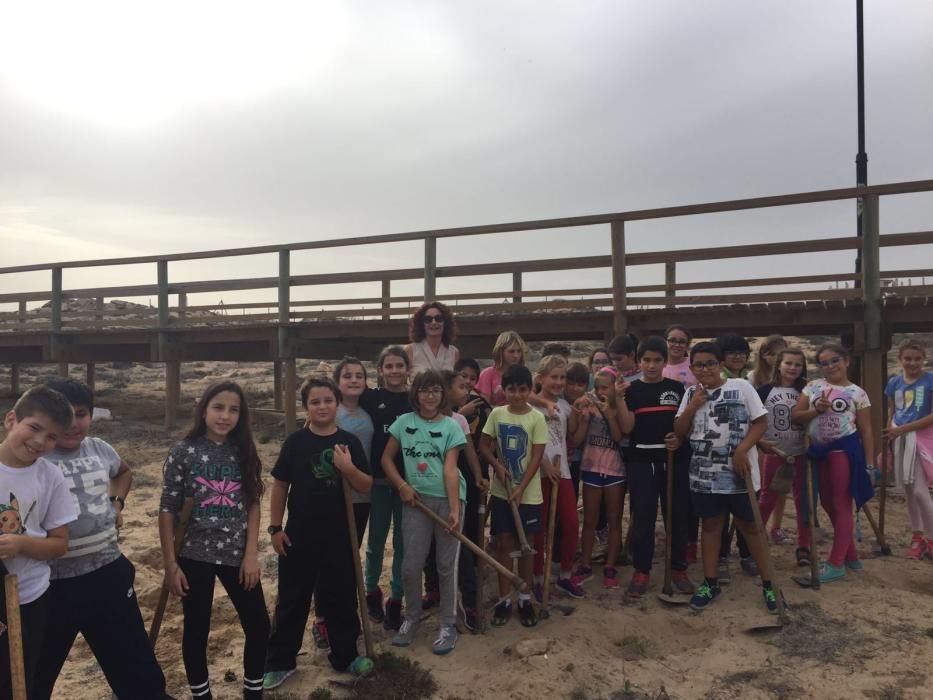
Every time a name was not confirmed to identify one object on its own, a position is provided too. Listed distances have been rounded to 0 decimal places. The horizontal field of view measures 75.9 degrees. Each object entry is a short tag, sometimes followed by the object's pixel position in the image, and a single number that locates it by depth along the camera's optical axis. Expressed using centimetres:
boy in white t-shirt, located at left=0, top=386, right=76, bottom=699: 220
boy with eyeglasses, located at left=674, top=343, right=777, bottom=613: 396
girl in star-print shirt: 291
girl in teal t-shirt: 359
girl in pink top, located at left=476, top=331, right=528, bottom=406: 442
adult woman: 454
